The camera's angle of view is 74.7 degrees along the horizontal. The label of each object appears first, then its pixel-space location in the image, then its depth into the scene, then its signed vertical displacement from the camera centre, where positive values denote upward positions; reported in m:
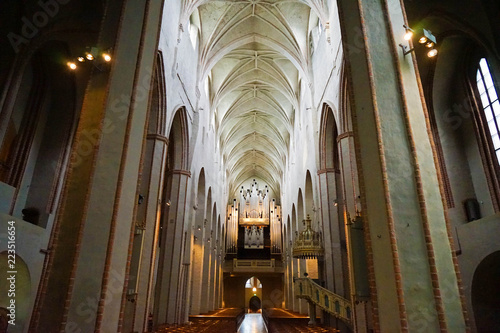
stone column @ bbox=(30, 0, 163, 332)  4.54 +1.33
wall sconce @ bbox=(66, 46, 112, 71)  5.62 +3.69
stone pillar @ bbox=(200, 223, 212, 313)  19.06 +0.44
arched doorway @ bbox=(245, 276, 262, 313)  32.84 -1.02
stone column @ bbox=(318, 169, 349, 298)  11.20 +1.85
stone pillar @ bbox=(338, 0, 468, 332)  4.48 +1.44
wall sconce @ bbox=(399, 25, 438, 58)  5.88 +4.28
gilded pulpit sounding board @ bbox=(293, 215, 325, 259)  12.40 +1.39
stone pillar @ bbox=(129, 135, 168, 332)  9.00 +1.92
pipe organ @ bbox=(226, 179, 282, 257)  31.64 +5.56
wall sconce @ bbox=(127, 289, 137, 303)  5.66 -0.20
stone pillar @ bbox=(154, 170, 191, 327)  11.95 +0.80
